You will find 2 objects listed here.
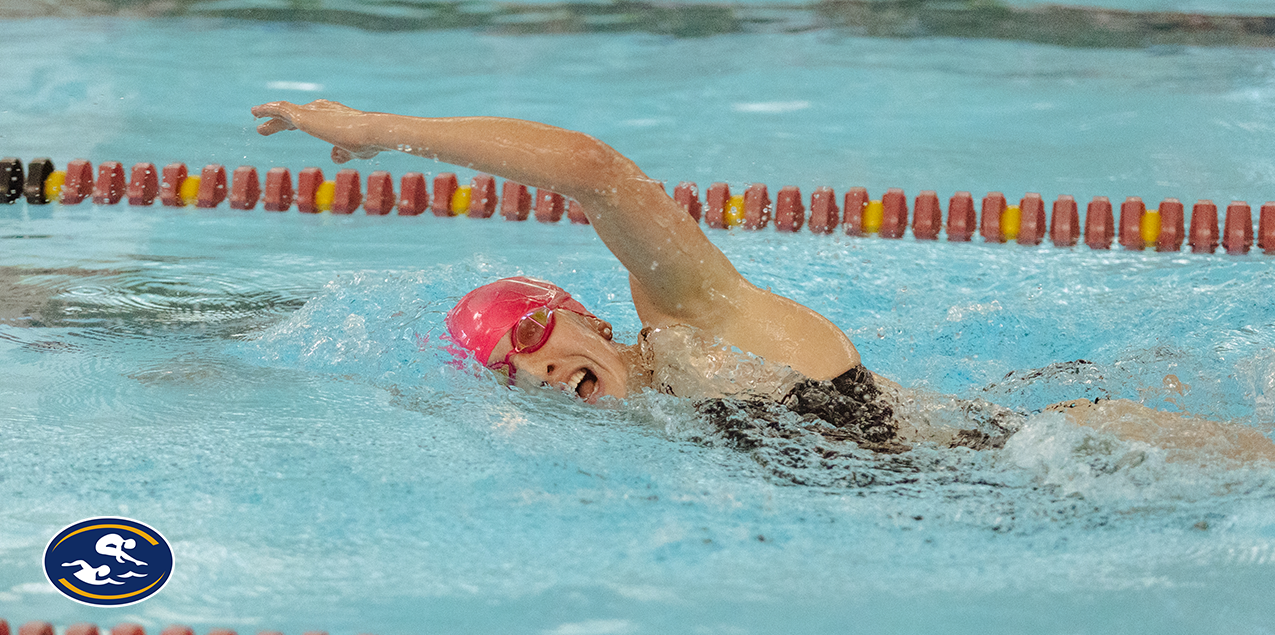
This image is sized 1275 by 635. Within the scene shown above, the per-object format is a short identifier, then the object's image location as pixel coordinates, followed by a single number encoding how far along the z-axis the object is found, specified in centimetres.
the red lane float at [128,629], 371
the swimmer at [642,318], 417
